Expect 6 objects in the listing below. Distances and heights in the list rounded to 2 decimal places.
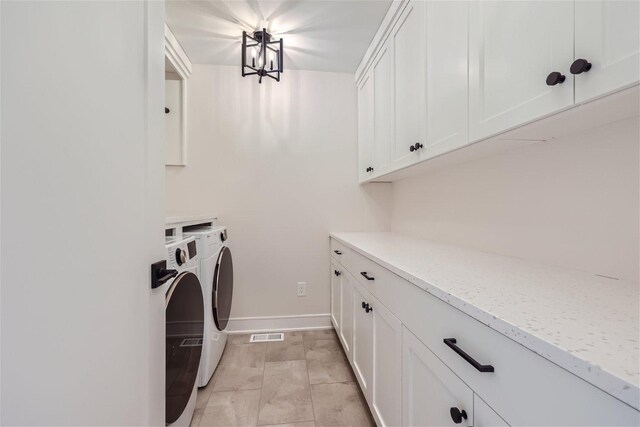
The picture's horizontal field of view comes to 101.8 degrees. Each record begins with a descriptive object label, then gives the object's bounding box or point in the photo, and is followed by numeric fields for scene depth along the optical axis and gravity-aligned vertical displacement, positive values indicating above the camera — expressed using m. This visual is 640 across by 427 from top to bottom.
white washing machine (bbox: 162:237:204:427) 1.04 -0.53
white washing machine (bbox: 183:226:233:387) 1.53 -0.52
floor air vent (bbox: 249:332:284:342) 2.20 -1.07
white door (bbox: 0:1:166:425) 0.36 +0.00
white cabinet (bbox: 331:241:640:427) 0.39 -0.35
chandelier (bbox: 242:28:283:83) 1.80 +1.18
